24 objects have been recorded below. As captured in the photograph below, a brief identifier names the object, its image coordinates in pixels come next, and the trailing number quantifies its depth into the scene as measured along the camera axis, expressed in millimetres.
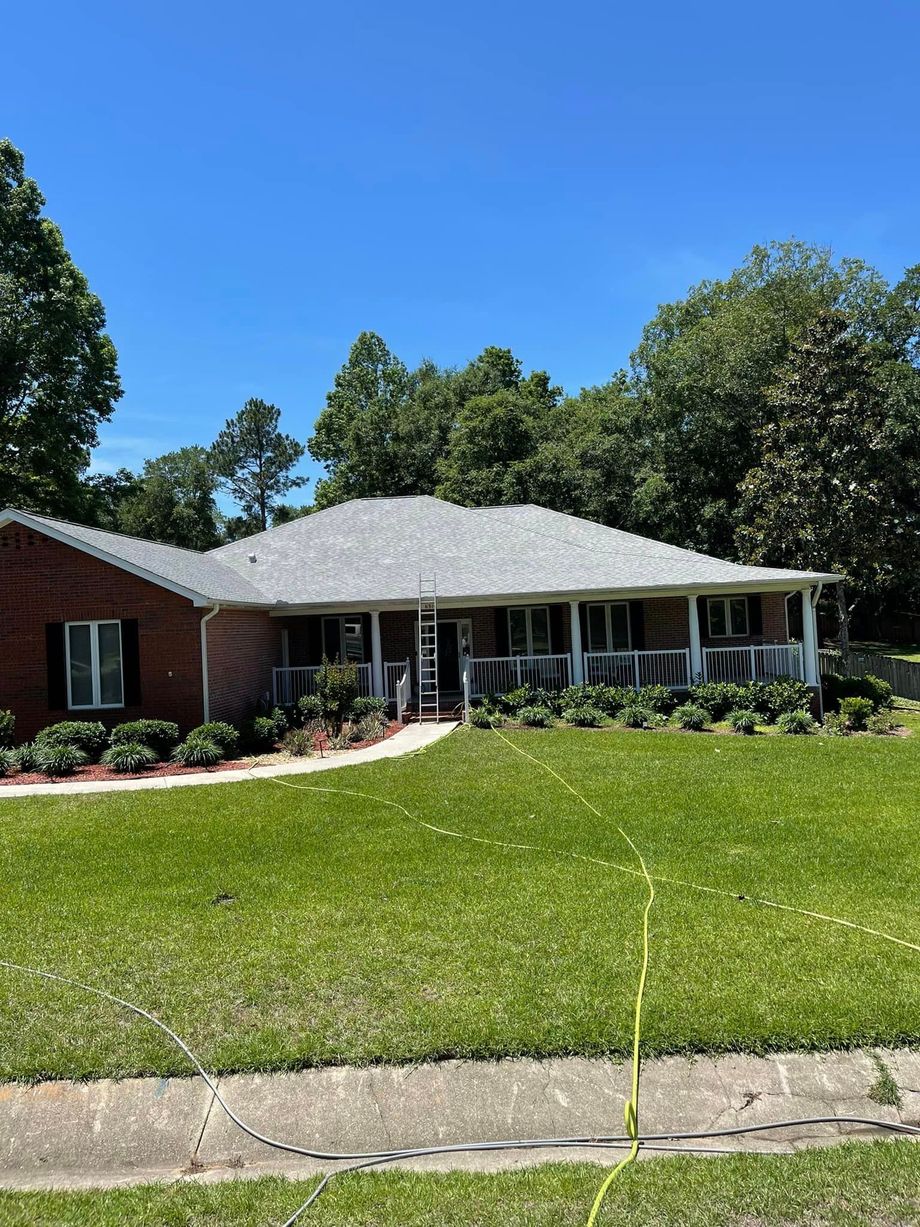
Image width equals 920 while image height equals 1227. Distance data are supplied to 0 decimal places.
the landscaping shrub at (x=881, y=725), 14469
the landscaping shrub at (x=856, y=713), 14805
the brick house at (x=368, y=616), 14008
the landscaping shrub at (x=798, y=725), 14500
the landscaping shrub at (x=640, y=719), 15008
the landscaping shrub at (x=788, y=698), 15375
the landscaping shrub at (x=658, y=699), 15891
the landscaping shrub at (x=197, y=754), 12406
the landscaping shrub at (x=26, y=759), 12305
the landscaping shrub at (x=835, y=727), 14282
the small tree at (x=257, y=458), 53375
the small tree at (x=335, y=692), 15273
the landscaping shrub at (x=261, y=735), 13911
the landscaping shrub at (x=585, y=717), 15172
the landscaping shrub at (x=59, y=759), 11879
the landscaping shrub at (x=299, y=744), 13145
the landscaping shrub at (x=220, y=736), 13055
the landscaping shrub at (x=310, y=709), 15305
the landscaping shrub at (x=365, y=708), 15530
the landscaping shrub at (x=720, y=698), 15789
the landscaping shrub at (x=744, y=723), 14586
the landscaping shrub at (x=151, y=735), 12828
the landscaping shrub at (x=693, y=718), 14781
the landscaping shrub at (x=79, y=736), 12789
